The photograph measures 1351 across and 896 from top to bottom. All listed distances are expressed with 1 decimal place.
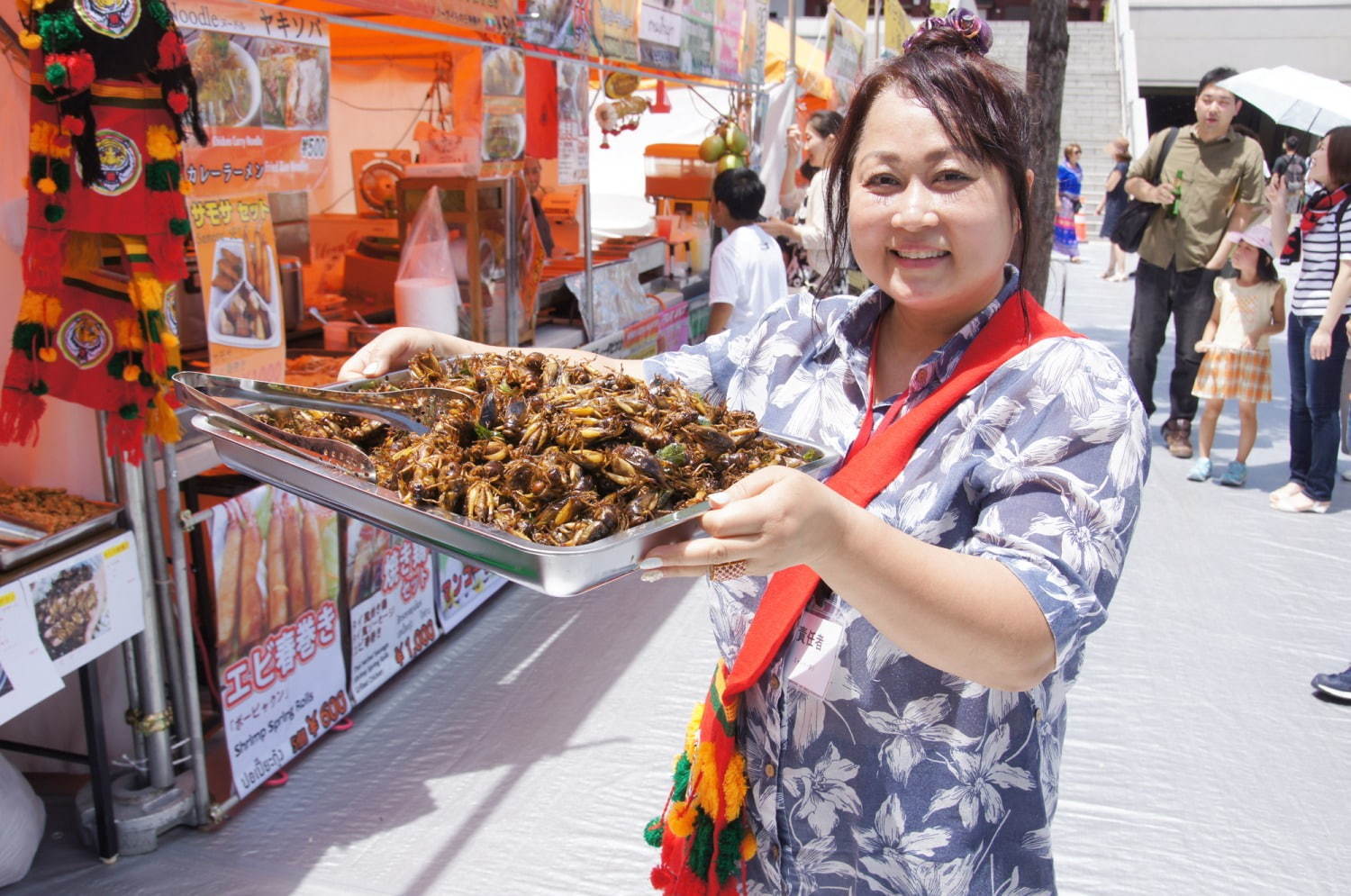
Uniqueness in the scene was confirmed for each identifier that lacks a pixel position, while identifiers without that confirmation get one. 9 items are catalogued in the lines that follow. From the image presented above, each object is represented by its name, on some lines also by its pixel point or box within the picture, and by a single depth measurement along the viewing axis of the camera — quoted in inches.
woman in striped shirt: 235.9
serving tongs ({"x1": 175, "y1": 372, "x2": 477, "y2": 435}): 67.2
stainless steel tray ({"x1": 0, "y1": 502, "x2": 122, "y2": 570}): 101.0
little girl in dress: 266.2
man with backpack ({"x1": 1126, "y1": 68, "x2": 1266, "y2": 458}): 275.3
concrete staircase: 937.5
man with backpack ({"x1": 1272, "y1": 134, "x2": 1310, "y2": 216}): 470.3
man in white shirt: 229.3
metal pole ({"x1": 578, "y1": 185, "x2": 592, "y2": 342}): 228.1
